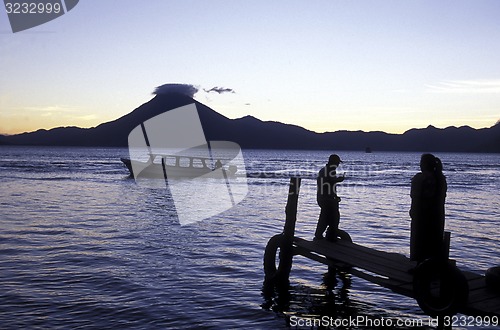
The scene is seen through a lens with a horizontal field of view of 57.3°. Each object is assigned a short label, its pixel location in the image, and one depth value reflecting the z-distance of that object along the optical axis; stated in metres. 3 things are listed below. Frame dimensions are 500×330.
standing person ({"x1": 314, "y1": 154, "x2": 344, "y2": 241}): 10.98
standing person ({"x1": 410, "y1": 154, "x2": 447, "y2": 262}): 7.89
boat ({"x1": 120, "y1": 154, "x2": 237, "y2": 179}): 54.16
